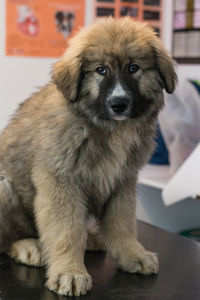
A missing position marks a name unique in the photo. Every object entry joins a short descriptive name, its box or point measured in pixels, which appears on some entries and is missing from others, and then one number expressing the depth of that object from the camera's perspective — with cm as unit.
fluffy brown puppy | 117
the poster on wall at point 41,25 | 214
